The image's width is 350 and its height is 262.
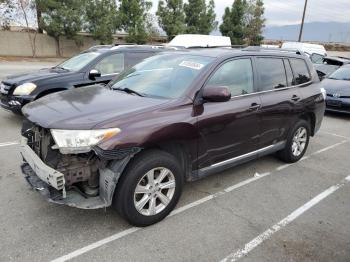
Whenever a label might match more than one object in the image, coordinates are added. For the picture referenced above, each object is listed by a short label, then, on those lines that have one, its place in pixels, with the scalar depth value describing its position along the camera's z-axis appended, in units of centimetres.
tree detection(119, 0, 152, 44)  2914
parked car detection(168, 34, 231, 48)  1547
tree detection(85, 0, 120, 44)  2819
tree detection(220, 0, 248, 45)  3412
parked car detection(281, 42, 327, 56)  2050
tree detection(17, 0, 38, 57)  2831
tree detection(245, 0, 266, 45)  3472
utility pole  3212
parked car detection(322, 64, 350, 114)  964
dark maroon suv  322
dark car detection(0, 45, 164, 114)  655
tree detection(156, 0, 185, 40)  3086
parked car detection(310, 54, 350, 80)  1334
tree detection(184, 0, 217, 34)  3225
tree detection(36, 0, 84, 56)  2661
